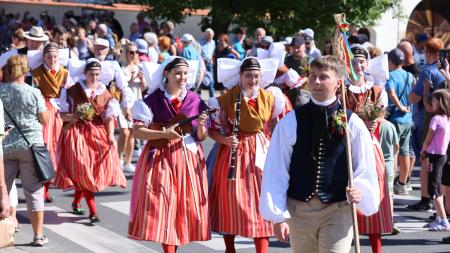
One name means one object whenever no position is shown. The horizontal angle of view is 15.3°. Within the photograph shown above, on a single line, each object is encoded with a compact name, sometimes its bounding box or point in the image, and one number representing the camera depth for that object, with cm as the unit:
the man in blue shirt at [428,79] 1911
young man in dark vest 983
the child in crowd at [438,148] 1719
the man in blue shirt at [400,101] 1990
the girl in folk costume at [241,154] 1360
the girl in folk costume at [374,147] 1388
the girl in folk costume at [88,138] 1762
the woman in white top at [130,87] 2364
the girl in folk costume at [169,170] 1321
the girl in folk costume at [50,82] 1928
